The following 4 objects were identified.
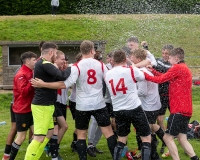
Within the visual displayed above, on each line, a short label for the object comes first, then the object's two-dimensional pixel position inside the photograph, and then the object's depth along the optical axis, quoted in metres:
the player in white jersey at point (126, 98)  9.71
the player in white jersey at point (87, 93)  9.97
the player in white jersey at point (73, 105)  11.96
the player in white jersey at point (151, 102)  10.69
